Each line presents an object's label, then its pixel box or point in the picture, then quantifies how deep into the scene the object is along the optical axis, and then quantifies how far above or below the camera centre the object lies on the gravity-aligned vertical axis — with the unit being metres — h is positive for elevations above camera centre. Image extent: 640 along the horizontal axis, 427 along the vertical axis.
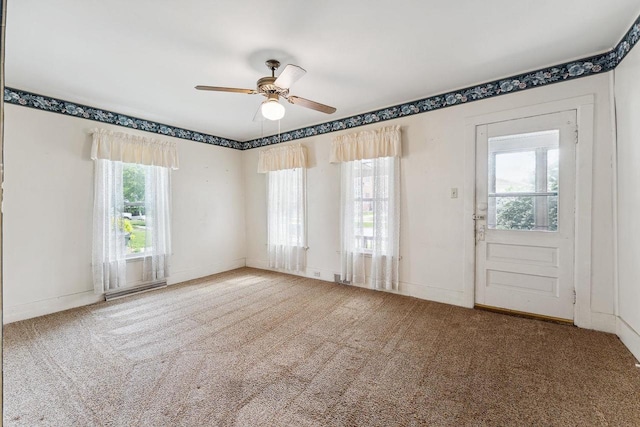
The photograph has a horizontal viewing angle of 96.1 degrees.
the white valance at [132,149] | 3.44 +0.80
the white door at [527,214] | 2.70 -0.03
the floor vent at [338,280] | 4.11 -1.00
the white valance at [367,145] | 3.56 +0.87
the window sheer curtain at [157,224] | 4.00 -0.19
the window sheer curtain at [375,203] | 3.62 +0.11
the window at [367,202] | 3.73 +0.12
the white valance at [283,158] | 4.41 +0.84
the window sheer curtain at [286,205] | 4.51 +0.10
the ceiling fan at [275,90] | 2.29 +1.05
